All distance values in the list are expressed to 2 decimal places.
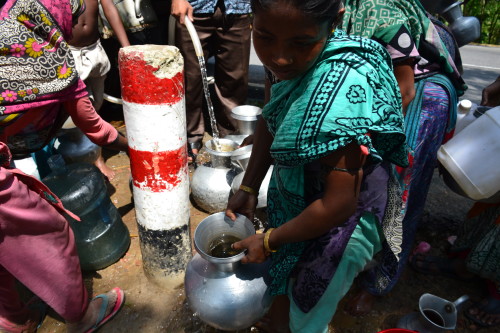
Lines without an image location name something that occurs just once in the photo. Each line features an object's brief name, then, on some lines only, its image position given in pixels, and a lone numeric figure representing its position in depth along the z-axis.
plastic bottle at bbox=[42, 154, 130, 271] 2.21
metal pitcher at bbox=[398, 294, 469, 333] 1.85
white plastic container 1.87
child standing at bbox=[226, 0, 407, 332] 1.01
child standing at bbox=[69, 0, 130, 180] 3.04
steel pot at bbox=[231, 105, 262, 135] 3.53
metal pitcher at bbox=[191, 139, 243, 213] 2.90
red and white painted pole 1.65
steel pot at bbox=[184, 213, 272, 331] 1.66
